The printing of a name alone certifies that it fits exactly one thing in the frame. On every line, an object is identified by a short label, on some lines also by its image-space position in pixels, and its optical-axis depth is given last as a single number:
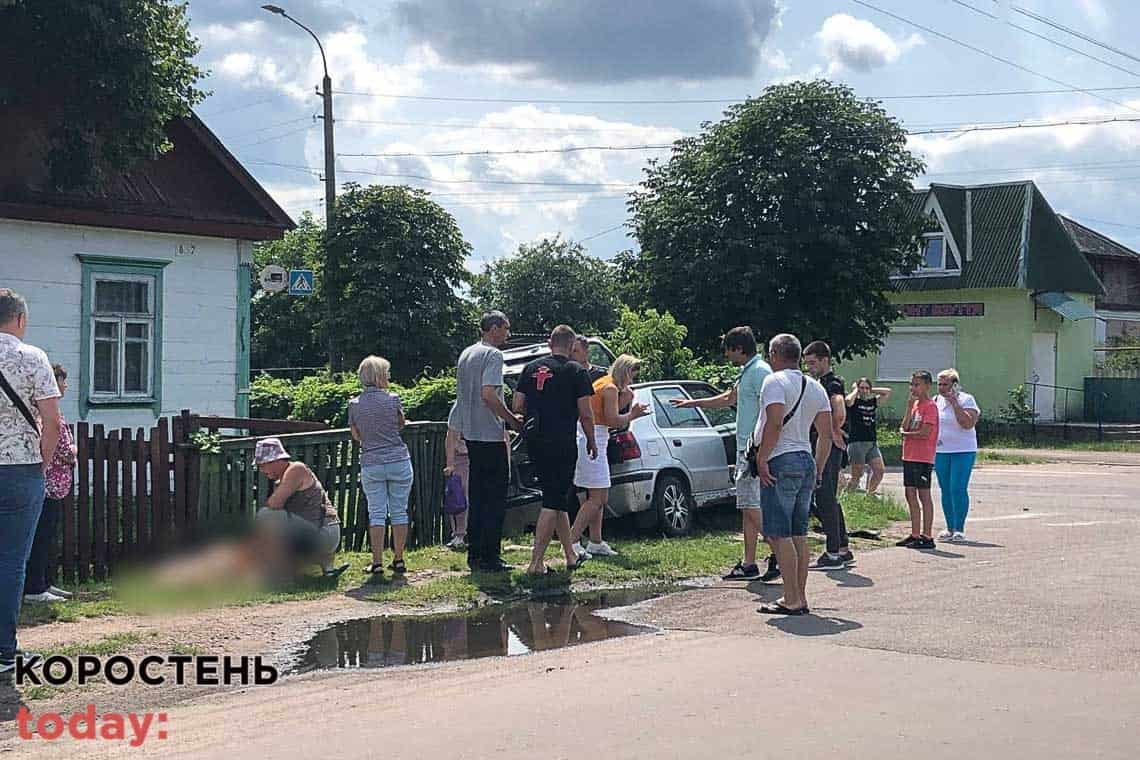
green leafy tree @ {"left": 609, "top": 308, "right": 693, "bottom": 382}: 18.77
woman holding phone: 13.36
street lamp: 29.31
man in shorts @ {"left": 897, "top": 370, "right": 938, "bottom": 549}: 13.05
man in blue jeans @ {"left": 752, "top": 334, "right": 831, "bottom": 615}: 9.14
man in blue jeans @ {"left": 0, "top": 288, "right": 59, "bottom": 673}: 7.21
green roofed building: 40.44
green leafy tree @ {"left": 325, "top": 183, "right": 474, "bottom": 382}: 30.73
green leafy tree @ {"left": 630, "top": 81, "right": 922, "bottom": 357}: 32.94
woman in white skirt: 11.46
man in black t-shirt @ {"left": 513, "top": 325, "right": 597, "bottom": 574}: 10.53
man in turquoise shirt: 10.56
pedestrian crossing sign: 25.02
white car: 12.81
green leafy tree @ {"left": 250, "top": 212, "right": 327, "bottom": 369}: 54.66
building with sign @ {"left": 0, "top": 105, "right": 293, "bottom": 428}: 15.26
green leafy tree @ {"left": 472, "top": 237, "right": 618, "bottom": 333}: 60.84
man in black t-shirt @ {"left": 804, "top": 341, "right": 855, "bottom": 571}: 11.50
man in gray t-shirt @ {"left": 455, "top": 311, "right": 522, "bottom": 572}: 10.59
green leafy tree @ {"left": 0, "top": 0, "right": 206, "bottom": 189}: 13.62
